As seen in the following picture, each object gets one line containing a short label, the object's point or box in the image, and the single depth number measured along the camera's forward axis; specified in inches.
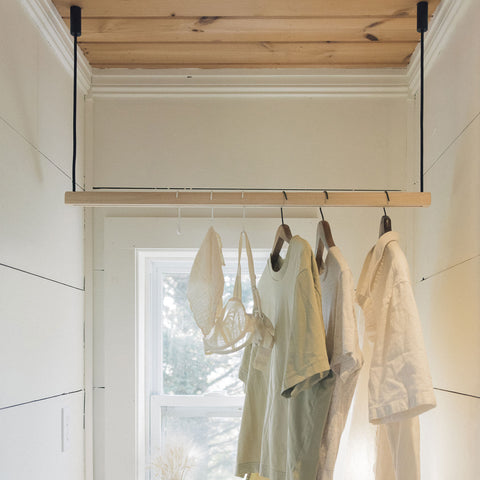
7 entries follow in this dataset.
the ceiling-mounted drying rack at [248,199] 58.3
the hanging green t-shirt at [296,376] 52.6
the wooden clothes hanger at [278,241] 63.3
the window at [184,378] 81.4
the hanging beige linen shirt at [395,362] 50.7
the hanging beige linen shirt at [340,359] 52.8
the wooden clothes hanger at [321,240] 58.5
